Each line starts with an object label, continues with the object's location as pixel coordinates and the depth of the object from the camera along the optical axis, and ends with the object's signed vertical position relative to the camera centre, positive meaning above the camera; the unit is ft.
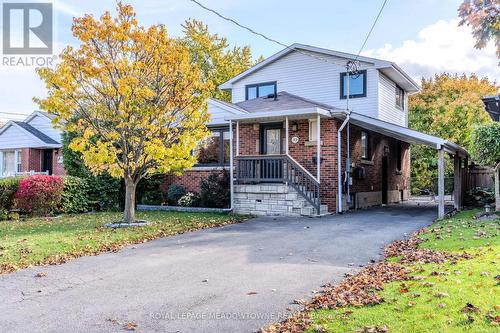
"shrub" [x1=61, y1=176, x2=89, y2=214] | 51.63 -2.48
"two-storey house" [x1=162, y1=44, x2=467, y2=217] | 48.78 +4.74
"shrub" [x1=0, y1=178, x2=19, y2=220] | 47.83 -1.95
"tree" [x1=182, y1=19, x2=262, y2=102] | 115.96 +33.54
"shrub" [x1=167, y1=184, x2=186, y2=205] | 57.00 -2.33
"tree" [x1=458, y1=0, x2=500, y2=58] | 15.92 +5.92
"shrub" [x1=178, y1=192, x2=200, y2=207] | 55.16 -3.17
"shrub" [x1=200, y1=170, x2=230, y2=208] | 52.90 -1.95
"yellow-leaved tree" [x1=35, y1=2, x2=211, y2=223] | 36.22 +7.08
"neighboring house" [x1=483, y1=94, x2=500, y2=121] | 42.34 +7.53
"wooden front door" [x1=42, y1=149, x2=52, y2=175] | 86.79 +2.94
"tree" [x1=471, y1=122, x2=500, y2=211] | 42.29 +2.93
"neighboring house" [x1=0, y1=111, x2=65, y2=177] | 83.56 +5.61
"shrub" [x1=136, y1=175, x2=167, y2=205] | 58.75 -2.28
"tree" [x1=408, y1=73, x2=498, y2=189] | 89.76 +13.61
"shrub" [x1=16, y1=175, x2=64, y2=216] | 47.60 -2.07
